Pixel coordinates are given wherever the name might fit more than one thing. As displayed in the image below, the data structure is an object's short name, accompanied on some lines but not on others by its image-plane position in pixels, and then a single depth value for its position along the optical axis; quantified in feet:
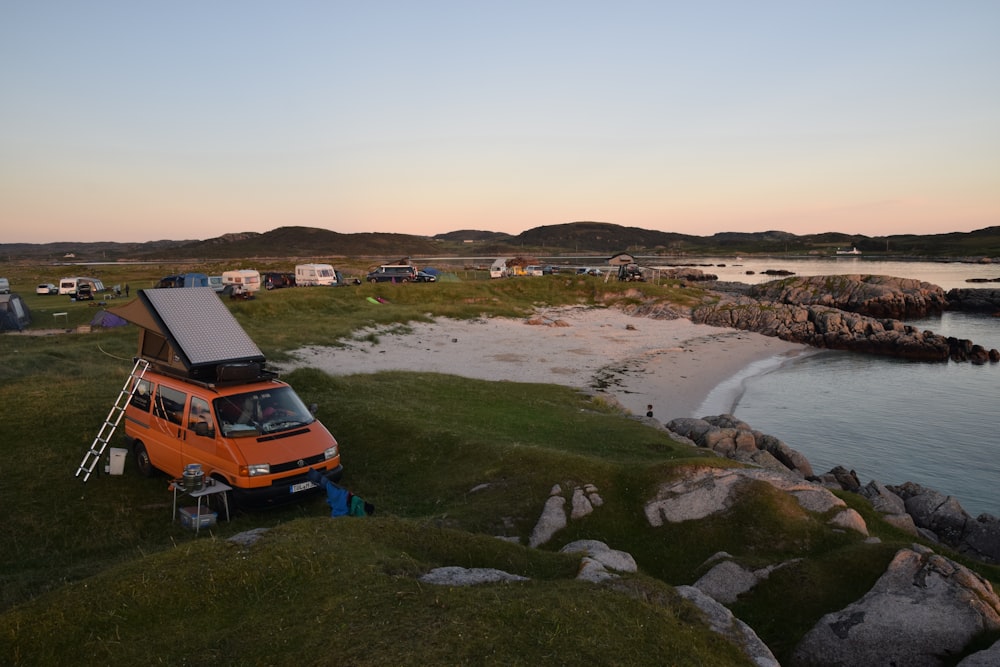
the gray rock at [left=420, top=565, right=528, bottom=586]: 26.61
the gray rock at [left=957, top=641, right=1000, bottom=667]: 24.52
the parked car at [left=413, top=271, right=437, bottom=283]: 245.41
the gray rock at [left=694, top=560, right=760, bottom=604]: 33.99
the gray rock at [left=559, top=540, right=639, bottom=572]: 31.73
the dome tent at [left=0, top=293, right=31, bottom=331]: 118.21
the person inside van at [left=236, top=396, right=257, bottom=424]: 44.21
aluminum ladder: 45.98
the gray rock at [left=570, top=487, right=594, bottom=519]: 43.47
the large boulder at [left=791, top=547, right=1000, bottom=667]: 27.12
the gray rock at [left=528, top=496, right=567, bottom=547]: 41.11
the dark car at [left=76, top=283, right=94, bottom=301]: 176.25
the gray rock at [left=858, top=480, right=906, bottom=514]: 54.60
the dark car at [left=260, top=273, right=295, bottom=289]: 223.51
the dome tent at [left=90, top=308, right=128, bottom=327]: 120.98
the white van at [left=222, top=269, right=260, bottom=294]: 187.83
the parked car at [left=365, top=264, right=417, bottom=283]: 242.37
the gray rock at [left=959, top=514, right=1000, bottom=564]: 51.31
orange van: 41.57
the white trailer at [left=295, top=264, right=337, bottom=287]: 221.46
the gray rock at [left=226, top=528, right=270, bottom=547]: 30.61
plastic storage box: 39.75
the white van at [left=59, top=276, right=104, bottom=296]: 197.98
